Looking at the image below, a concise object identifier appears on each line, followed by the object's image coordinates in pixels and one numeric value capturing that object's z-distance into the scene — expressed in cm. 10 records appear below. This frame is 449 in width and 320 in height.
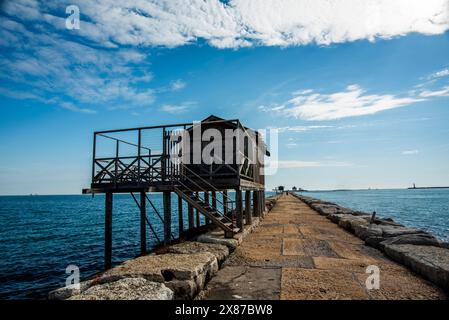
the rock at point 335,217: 1513
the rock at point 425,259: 507
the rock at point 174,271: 487
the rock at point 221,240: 849
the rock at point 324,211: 1937
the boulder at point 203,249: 706
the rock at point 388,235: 763
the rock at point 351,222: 1200
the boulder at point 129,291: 392
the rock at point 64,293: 479
